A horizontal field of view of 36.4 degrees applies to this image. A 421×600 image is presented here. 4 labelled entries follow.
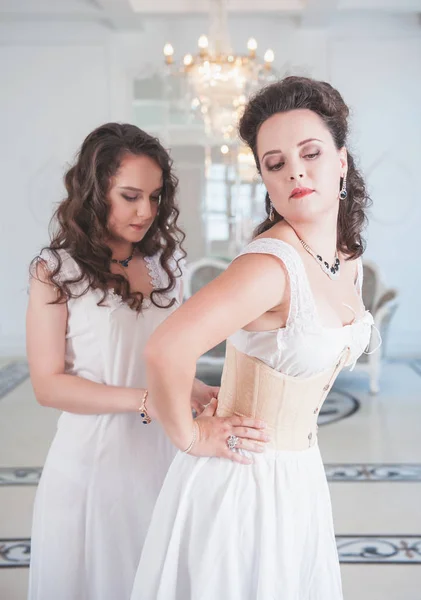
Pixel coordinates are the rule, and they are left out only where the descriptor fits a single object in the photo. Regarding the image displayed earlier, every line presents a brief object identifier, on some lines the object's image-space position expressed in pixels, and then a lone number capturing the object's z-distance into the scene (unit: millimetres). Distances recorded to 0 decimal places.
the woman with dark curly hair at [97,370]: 1526
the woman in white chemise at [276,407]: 1167
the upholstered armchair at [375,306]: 5105
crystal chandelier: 5023
